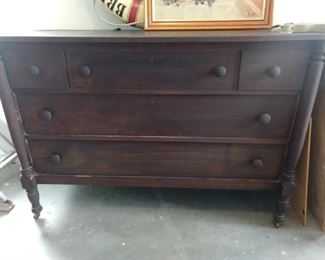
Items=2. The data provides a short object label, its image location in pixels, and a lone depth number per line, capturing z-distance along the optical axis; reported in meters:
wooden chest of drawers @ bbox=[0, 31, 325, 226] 1.01
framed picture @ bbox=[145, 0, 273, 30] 1.25
